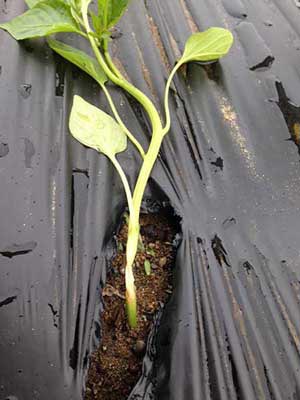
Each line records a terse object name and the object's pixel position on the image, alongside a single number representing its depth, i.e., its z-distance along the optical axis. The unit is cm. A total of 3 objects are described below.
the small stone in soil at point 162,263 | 21
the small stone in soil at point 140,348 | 19
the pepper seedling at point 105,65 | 21
